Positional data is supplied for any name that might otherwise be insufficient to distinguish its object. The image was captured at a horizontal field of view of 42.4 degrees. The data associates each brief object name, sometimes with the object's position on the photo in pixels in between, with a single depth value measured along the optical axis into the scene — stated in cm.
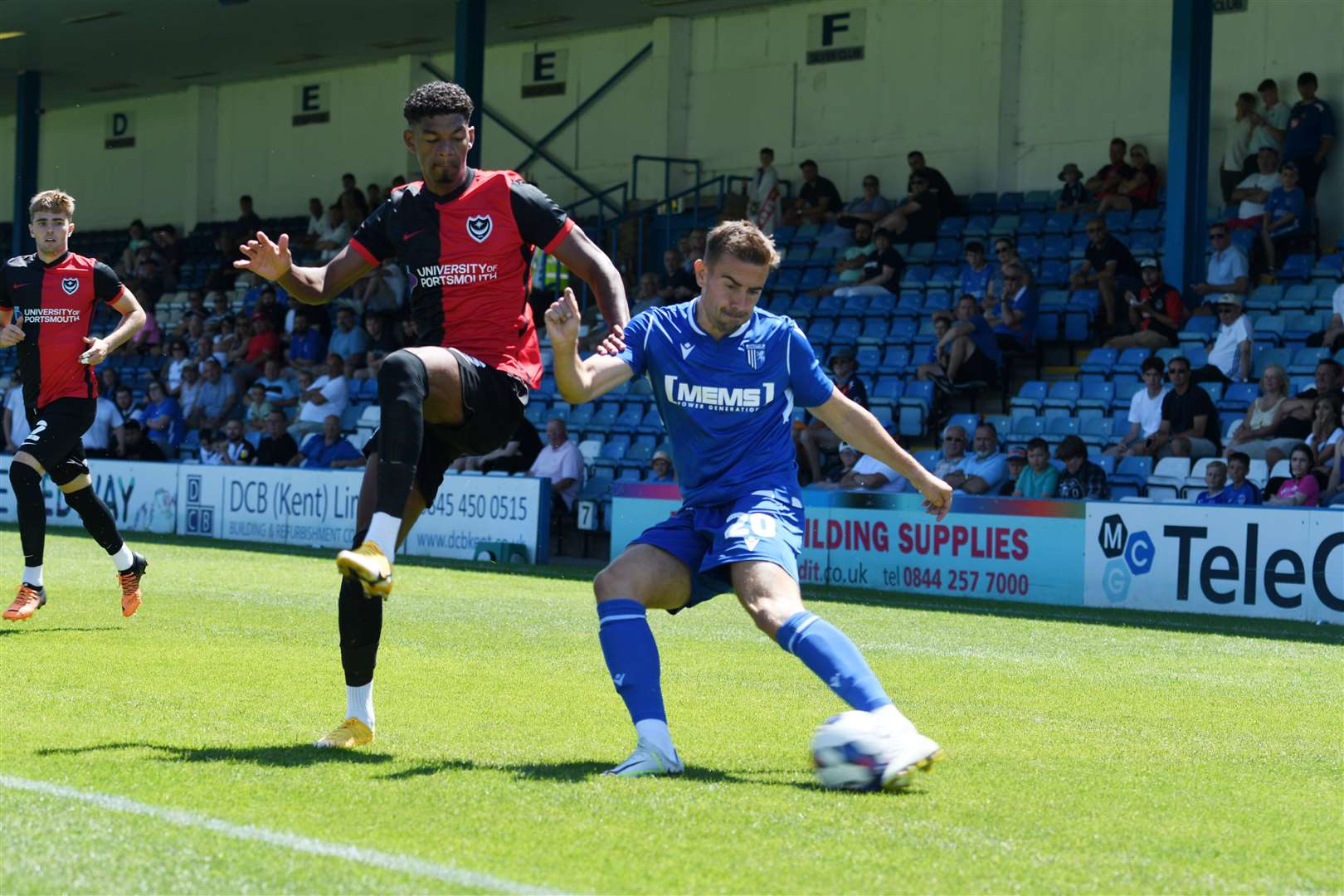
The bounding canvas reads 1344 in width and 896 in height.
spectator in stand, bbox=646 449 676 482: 1892
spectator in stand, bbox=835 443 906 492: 1748
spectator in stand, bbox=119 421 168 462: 2448
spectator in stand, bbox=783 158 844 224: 2478
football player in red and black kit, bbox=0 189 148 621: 1034
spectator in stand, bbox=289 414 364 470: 2184
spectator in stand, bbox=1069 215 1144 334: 1947
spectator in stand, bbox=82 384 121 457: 2506
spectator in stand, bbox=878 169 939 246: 2289
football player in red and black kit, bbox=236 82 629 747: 603
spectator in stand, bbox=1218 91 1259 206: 2077
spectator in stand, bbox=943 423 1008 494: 1648
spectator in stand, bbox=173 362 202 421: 2566
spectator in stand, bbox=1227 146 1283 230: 1984
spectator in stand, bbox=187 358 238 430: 2539
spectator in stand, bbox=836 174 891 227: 2366
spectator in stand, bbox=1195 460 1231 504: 1480
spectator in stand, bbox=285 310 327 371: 2583
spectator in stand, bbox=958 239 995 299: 2042
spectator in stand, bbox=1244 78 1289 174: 2041
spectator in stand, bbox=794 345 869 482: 1842
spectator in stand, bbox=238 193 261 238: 3272
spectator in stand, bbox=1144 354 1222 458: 1633
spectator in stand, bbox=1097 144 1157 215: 2152
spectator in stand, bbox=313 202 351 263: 2959
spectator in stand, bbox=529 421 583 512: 1953
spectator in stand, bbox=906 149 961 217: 2294
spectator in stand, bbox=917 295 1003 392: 1922
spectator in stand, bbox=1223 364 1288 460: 1581
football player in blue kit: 557
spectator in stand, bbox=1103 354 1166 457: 1677
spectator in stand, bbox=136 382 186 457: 2517
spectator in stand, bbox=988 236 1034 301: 1984
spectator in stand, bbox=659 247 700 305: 2153
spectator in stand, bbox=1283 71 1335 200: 1988
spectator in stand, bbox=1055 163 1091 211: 2198
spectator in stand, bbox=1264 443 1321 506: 1435
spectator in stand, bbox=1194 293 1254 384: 1725
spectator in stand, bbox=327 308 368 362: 2497
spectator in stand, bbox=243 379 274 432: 2388
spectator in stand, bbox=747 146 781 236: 2505
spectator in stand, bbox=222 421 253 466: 2322
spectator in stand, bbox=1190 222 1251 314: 1884
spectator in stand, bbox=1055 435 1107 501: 1596
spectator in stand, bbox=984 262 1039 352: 1973
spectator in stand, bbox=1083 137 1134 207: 2175
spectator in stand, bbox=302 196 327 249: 3050
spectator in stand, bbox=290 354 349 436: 2330
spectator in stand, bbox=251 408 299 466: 2242
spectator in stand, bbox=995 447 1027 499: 1641
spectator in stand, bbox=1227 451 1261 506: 1466
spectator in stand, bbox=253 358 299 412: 2466
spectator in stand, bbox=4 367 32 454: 2458
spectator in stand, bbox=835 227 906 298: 2186
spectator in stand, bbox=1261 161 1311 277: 1928
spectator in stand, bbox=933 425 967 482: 1708
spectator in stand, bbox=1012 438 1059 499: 1600
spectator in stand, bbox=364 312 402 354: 2452
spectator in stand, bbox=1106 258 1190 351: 1861
